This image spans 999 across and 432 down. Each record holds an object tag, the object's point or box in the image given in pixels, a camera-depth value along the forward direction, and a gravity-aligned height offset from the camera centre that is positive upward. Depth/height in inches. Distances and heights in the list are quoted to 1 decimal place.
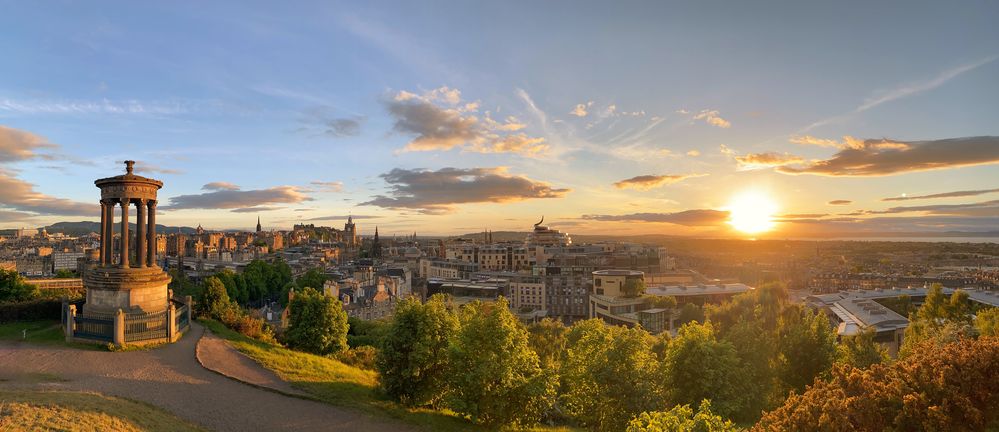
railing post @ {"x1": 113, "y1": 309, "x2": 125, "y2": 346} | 882.3 -163.7
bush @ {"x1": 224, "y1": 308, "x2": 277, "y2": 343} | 1205.1 -225.3
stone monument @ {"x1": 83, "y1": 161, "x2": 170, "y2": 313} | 977.5 -58.8
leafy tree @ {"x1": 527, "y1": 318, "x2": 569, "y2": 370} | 1717.5 -419.8
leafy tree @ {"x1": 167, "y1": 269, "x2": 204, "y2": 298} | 2583.7 -283.2
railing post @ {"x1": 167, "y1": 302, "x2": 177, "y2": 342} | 953.5 -168.7
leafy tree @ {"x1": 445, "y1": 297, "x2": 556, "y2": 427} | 757.3 -223.3
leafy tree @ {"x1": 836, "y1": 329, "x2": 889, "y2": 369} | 973.2 -261.7
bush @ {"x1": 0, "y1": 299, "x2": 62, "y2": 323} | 1045.8 -154.9
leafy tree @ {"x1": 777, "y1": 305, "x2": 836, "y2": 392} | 1043.7 -267.7
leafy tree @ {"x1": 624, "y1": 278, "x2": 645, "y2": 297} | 3142.2 -367.7
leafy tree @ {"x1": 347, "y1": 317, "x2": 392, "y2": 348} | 1727.4 -375.9
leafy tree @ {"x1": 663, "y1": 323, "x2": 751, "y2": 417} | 895.7 -267.1
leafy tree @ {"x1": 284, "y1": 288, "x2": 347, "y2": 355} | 1175.6 -218.8
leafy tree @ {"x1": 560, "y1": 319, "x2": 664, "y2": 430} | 781.9 -252.1
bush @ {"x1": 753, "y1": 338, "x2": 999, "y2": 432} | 430.6 -157.2
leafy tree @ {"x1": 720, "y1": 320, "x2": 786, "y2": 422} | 952.3 -283.7
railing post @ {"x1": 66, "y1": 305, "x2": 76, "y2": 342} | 905.6 -157.3
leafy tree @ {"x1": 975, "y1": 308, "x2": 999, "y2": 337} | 1280.1 -263.9
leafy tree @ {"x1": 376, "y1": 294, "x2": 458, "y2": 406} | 837.8 -208.9
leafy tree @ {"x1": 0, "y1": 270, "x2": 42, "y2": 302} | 1231.5 -128.3
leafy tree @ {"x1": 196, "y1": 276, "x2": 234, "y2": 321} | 1253.1 -167.9
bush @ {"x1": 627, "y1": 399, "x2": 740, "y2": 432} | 396.0 -160.6
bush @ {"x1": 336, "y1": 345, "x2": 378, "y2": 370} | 1173.1 -299.6
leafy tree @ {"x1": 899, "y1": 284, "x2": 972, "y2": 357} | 1266.7 -310.8
